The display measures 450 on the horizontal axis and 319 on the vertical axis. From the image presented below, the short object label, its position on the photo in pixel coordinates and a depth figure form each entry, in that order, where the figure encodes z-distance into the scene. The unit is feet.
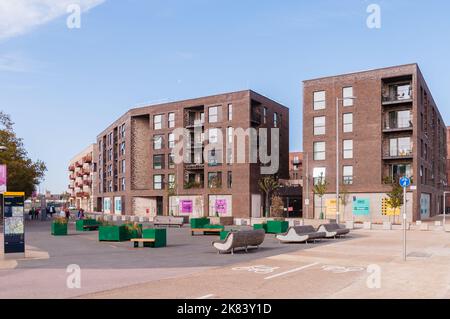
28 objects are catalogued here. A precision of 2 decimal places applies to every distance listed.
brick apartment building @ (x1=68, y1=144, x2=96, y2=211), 367.25
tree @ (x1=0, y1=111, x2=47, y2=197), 159.43
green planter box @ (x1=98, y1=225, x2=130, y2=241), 79.82
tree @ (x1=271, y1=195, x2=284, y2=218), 137.49
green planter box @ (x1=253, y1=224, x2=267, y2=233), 94.07
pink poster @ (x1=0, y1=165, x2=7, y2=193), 80.84
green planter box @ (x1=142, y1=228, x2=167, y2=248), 70.13
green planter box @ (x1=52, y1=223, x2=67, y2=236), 98.22
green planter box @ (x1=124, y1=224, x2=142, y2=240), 78.54
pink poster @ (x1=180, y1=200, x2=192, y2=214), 207.41
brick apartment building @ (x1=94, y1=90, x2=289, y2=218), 192.85
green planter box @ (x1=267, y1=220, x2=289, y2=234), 97.19
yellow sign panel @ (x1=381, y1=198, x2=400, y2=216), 154.09
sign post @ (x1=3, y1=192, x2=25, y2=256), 54.80
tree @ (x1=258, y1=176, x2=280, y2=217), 190.71
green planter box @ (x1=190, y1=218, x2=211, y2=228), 103.14
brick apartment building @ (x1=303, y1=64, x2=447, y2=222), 161.38
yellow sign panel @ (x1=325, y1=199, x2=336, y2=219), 172.81
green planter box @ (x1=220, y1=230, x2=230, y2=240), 72.69
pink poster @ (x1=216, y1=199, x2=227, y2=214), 195.21
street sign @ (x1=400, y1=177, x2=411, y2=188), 53.42
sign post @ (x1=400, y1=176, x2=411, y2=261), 52.04
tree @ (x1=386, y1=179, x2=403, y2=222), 144.77
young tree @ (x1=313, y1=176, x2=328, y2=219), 165.48
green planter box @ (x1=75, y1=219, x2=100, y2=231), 113.29
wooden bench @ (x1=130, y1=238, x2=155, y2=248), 68.74
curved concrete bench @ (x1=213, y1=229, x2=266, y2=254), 59.88
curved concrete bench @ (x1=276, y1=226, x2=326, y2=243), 74.74
